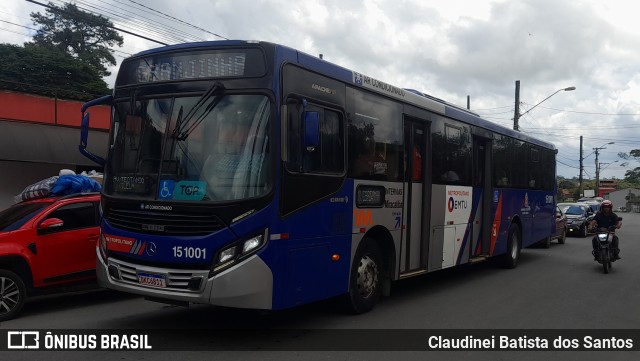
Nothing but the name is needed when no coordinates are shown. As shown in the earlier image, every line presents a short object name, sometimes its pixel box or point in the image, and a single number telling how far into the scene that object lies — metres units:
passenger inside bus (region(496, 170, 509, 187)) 12.32
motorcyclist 13.02
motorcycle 12.86
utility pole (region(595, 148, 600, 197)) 81.62
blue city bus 5.64
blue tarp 9.20
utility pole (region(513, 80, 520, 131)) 30.30
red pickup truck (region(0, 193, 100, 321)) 7.30
